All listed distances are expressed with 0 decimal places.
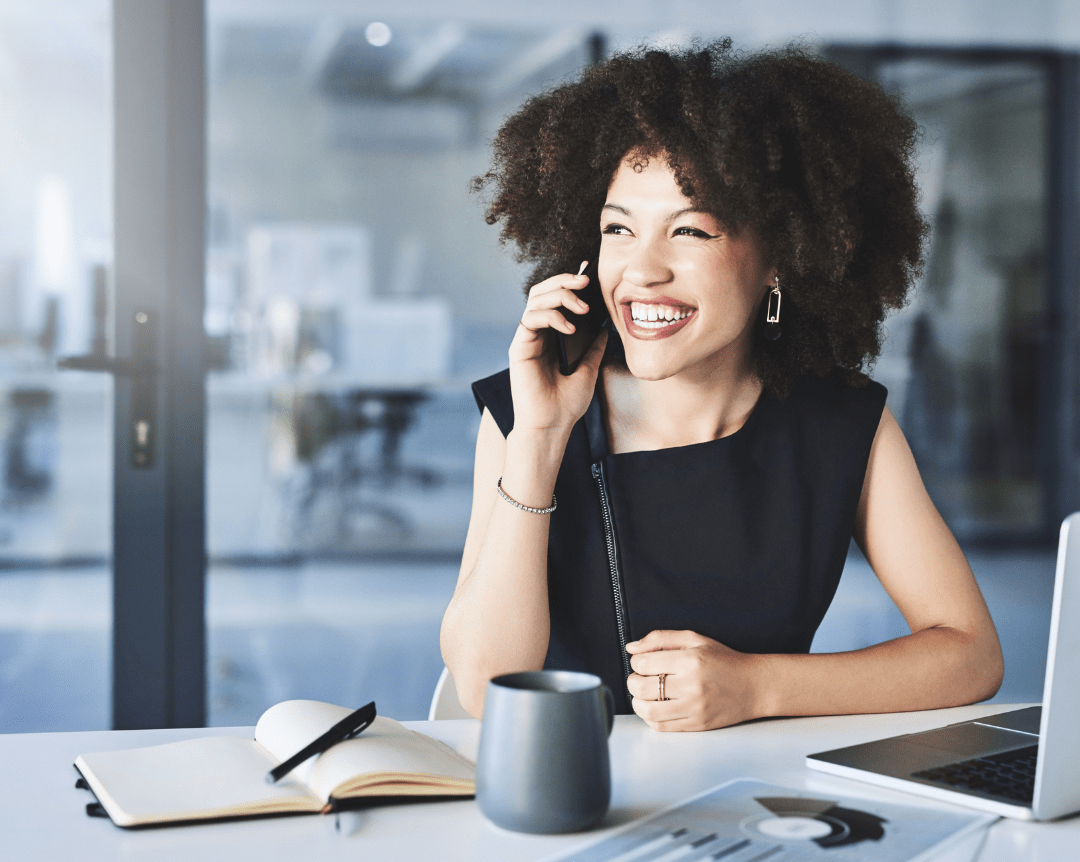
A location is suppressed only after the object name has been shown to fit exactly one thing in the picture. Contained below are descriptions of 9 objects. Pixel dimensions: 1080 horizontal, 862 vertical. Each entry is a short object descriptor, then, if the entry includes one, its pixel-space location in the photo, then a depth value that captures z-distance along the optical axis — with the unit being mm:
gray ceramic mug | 745
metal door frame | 2312
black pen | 855
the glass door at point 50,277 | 2490
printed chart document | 743
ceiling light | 2859
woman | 1355
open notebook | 822
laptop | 775
